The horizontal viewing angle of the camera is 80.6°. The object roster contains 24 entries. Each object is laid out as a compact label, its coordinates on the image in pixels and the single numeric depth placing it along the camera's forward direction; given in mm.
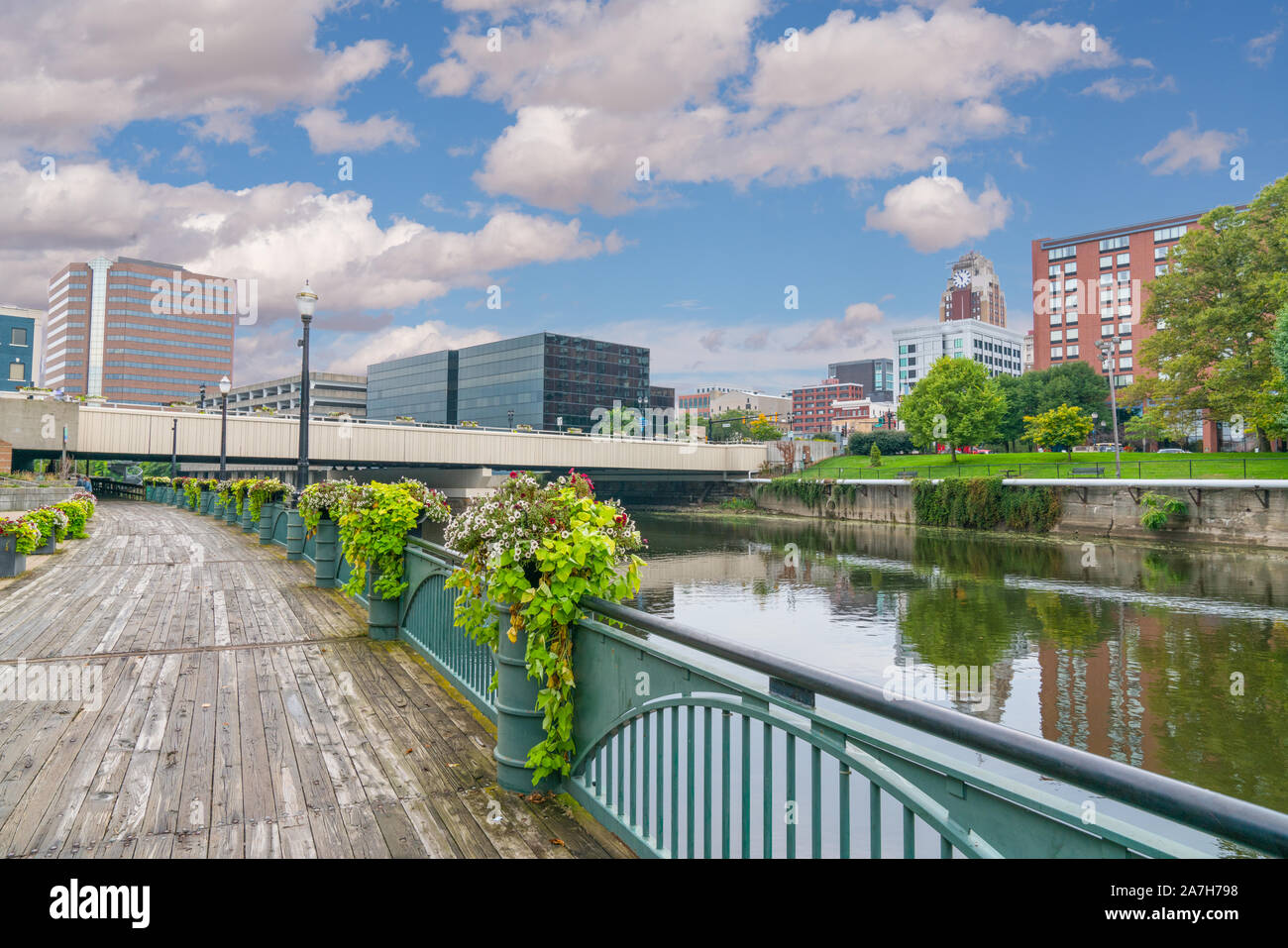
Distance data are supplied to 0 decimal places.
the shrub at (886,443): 93062
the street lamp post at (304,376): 17272
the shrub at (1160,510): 35594
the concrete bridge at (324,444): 43281
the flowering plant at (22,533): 12500
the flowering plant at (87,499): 21411
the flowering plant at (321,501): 10844
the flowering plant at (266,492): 19859
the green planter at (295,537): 15359
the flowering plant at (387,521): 7715
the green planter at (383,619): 8242
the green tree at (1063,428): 55969
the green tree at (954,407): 63094
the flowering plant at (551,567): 4148
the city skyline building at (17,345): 91250
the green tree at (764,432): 107231
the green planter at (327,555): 11766
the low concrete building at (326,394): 131875
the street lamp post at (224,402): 31147
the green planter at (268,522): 19031
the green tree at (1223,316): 44812
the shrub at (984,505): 41219
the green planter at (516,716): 4402
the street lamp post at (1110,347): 40081
